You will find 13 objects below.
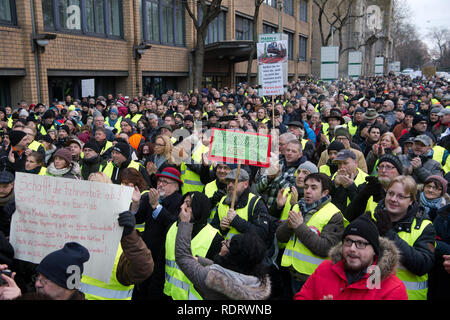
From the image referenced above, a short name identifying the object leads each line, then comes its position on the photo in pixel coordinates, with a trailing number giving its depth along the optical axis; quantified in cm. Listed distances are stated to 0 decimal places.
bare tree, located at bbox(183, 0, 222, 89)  2028
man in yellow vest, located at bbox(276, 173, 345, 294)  353
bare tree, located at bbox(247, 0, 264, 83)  2360
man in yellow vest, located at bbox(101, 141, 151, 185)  561
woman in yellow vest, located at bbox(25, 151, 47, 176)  527
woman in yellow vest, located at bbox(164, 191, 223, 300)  323
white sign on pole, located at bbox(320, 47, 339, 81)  2066
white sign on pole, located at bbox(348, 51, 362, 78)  2464
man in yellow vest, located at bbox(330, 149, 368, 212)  447
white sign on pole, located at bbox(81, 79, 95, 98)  1462
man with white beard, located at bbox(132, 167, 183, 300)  367
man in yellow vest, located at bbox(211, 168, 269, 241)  391
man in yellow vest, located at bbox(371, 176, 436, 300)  316
